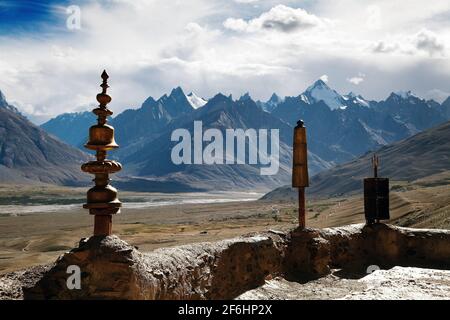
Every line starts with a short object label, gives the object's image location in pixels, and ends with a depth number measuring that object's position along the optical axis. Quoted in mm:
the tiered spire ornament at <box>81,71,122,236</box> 8336
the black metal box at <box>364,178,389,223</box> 15922
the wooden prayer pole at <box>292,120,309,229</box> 14219
